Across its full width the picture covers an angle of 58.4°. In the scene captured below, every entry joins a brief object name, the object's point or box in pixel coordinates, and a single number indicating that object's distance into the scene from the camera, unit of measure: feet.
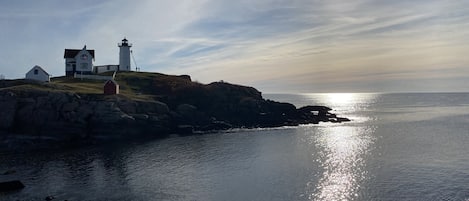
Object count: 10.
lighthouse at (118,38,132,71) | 434.71
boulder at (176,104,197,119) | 333.42
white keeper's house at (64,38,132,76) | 383.45
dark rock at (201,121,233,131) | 331.55
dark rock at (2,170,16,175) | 183.30
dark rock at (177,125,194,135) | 314.04
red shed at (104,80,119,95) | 310.04
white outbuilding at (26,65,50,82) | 321.93
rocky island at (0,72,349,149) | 258.37
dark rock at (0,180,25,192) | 157.38
